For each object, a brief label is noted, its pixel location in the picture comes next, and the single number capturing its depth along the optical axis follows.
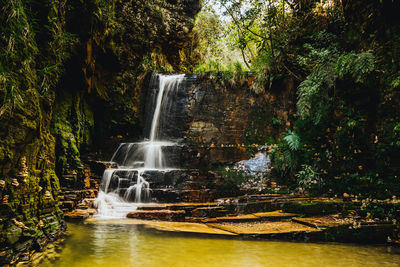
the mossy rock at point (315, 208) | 4.87
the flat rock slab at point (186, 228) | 4.40
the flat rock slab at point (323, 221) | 4.23
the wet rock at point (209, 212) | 5.55
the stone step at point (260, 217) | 4.97
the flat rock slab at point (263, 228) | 4.19
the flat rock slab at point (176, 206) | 5.78
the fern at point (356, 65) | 5.20
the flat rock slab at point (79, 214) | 5.15
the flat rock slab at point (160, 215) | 5.50
